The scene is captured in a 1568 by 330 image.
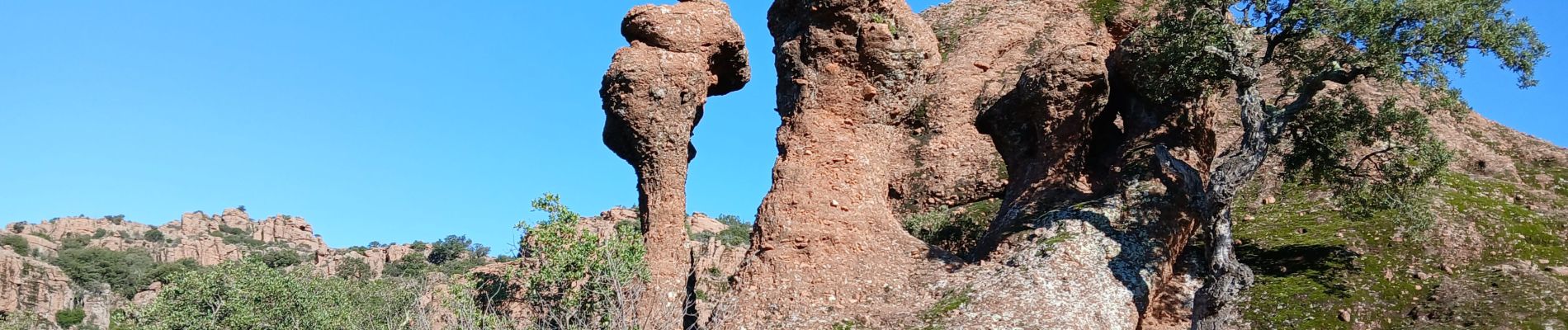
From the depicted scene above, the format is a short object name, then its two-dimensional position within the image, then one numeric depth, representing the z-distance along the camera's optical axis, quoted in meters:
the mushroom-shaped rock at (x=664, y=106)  20.86
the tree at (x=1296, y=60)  18.31
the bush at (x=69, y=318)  69.94
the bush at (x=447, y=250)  76.38
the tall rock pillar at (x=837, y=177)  19.28
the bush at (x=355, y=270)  67.20
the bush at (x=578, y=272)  18.39
